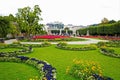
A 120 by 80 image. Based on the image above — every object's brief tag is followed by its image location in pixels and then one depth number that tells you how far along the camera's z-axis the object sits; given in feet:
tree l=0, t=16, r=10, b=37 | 44.26
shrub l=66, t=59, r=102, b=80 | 10.11
